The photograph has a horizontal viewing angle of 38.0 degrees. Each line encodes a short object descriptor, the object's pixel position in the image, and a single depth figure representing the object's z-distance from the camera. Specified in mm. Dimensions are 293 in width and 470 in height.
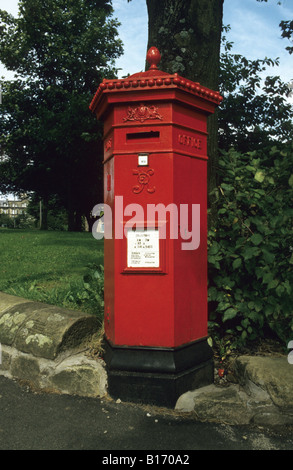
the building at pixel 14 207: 121981
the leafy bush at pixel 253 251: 3180
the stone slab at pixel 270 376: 2678
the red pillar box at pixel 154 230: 2854
